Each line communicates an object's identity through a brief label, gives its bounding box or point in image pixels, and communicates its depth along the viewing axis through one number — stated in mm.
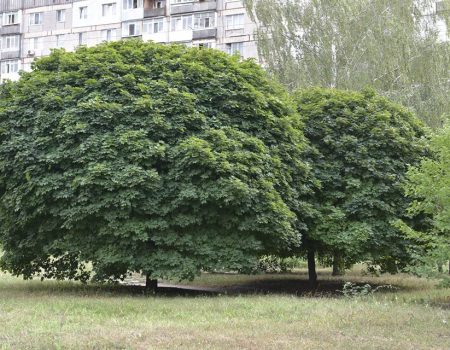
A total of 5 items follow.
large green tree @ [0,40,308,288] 15984
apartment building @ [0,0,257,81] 47688
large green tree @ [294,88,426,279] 19016
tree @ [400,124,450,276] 14406
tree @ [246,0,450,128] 31906
